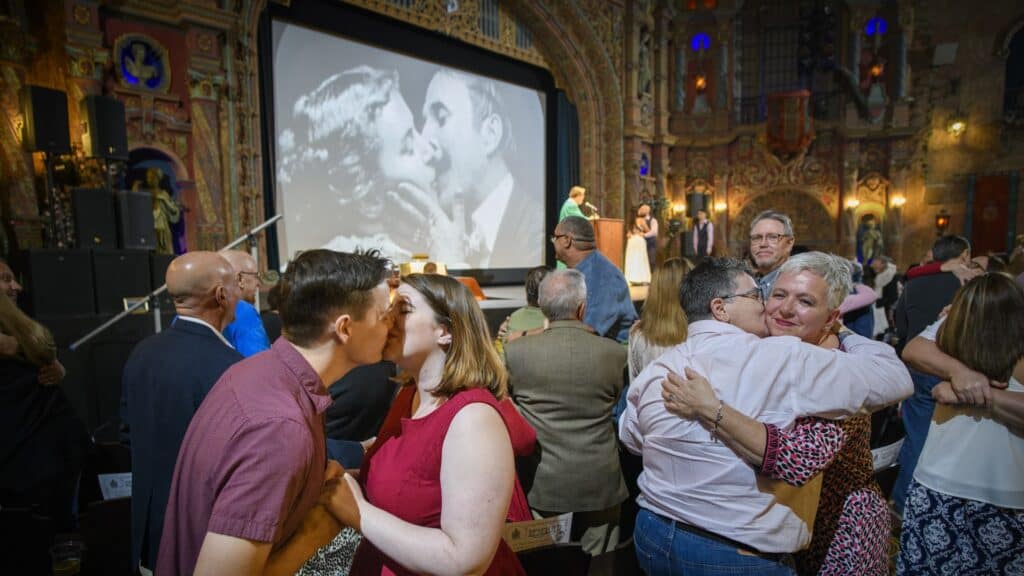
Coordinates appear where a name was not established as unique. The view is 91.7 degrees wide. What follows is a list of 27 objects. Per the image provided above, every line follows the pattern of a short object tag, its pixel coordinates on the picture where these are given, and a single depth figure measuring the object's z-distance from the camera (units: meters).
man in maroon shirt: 0.86
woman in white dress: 8.34
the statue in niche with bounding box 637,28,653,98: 12.69
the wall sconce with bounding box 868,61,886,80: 14.21
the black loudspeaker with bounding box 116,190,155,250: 5.34
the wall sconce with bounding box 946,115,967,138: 13.47
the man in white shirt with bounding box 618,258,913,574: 1.19
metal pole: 3.70
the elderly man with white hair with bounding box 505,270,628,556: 2.11
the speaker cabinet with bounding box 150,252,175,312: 5.30
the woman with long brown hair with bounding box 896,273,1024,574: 1.70
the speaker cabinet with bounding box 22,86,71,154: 4.88
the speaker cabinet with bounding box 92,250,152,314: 4.86
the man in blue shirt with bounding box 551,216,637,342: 3.26
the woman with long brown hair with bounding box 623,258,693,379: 2.32
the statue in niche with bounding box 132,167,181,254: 6.10
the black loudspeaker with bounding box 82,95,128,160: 5.21
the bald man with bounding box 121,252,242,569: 1.65
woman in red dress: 1.00
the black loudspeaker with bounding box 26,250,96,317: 4.52
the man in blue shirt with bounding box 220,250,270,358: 2.61
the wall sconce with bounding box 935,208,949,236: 13.27
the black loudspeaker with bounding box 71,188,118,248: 5.02
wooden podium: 7.08
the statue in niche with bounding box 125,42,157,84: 5.99
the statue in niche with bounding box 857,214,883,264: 13.80
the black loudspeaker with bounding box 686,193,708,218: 14.60
